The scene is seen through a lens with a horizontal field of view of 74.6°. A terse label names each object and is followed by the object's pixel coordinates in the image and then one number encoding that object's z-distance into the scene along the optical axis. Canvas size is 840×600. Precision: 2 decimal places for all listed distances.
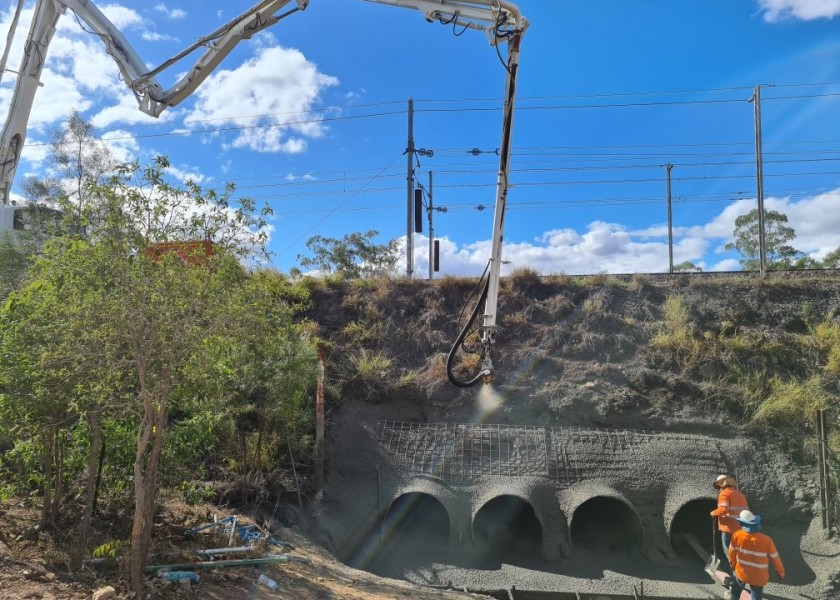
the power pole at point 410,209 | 18.75
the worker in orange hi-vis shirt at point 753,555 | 6.88
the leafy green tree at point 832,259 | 32.14
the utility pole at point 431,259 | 18.31
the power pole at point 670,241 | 29.95
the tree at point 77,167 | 24.70
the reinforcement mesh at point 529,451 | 10.31
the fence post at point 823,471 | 9.20
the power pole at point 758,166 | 17.02
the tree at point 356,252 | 28.29
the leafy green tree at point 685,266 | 32.02
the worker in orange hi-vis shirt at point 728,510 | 7.77
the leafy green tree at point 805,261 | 25.17
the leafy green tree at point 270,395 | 6.28
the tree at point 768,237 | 34.25
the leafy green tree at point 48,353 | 4.69
